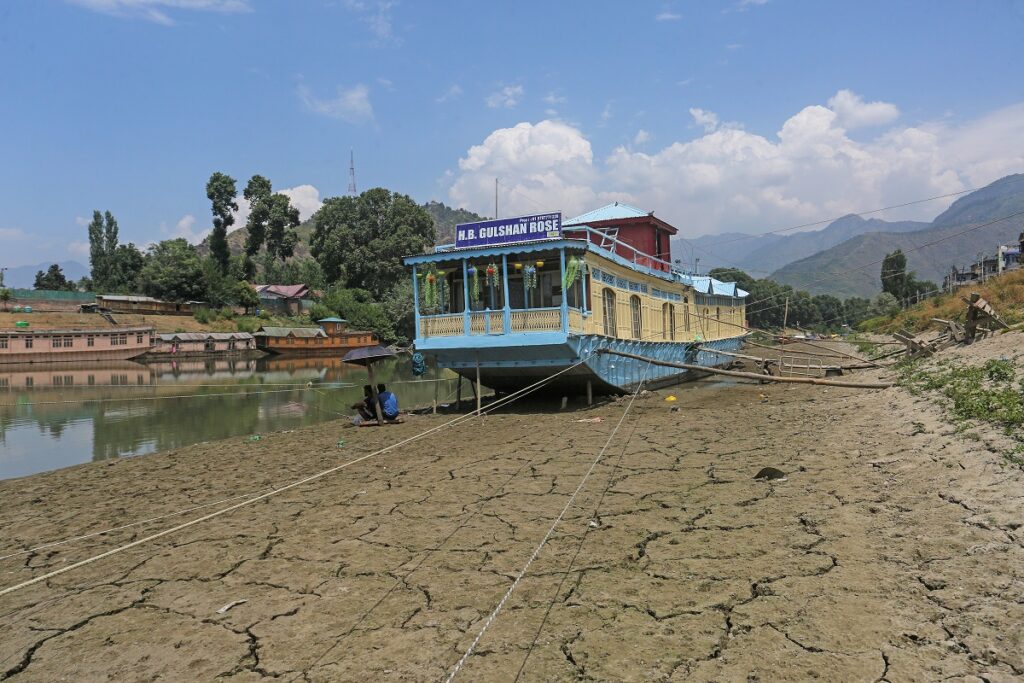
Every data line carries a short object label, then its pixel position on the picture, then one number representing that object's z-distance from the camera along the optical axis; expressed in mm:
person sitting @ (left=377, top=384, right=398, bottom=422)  13094
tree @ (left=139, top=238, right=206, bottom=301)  57875
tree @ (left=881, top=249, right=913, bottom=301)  64062
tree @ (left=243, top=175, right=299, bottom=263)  70062
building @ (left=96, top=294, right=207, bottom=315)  55031
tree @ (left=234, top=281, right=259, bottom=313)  60719
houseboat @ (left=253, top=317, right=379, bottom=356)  51562
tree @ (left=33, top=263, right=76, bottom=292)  67562
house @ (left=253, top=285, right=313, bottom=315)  67375
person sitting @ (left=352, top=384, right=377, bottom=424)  13266
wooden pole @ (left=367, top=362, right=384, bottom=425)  12893
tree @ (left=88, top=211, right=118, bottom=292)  69812
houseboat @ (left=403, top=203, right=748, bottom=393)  13250
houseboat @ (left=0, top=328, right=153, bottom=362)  44094
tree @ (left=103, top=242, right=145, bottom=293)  65000
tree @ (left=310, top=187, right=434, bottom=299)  58844
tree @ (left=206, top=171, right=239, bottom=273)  67438
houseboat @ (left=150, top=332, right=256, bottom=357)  49469
